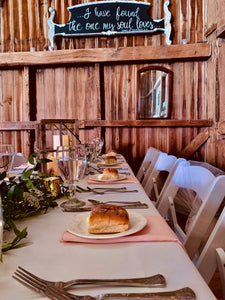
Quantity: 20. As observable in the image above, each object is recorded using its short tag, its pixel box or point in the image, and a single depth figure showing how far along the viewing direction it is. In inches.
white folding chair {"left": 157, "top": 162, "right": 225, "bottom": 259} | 39.1
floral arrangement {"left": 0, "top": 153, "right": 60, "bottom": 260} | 30.3
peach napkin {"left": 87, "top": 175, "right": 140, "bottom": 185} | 55.9
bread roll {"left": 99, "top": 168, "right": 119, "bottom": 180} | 57.2
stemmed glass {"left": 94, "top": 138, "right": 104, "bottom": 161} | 98.5
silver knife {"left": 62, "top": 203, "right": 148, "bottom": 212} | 35.6
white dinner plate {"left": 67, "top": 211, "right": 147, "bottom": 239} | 25.2
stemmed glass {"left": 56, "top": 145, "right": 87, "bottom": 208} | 36.4
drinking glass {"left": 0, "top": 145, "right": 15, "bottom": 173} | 39.6
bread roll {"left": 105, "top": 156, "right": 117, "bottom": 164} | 87.0
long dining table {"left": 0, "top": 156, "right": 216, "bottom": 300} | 17.9
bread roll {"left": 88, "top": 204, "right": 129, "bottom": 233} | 26.1
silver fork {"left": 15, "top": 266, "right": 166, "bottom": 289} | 17.9
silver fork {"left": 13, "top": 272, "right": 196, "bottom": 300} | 16.4
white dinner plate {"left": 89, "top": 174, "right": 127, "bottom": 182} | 56.4
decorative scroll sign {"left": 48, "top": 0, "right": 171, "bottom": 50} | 152.5
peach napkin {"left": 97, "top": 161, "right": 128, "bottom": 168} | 85.0
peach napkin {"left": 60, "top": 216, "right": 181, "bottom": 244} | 25.1
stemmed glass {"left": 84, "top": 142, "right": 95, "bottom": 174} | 78.5
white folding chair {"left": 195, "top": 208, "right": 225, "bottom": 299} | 33.2
